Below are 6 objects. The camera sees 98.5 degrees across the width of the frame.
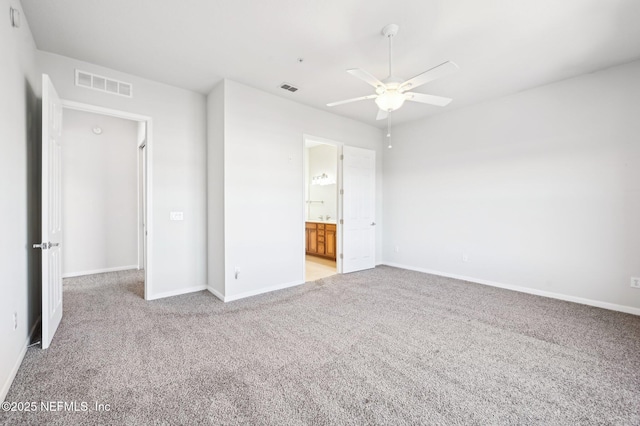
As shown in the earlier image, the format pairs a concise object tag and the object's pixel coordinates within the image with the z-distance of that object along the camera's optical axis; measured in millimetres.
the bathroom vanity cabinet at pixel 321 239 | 6289
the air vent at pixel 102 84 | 3195
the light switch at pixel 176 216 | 3810
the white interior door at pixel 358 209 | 5188
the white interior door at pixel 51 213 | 2338
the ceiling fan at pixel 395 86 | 2303
